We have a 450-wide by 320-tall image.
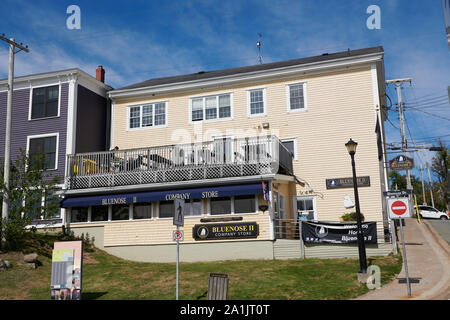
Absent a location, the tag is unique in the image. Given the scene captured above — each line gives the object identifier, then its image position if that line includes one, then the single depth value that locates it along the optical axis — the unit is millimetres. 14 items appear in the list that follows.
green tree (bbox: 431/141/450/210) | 60362
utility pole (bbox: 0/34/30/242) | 18766
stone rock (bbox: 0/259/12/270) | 15827
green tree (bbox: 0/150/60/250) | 18141
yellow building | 18891
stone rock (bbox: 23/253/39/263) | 16547
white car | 40125
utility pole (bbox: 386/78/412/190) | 37750
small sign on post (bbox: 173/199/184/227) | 12547
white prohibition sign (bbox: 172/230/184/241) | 12531
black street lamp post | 13898
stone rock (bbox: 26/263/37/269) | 16406
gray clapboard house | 22781
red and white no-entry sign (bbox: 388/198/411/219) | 12357
